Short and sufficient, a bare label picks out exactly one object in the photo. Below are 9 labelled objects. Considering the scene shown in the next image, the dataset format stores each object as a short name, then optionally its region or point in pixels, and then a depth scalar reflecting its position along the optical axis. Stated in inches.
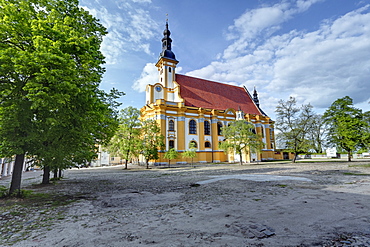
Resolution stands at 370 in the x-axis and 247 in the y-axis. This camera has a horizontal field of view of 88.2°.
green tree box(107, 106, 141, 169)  931.3
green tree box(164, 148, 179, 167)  971.9
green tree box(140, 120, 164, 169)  947.2
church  1295.5
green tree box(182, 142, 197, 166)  1034.0
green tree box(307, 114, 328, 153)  1553.3
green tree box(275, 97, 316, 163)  1038.3
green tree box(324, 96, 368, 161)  940.0
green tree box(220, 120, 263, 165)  1078.4
